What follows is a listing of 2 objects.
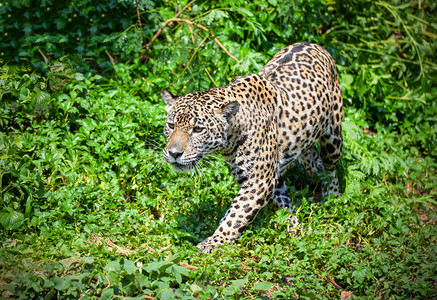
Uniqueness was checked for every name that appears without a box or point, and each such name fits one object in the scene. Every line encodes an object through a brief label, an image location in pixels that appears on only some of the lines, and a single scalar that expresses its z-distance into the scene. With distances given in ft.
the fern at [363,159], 52.37
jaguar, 37.27
